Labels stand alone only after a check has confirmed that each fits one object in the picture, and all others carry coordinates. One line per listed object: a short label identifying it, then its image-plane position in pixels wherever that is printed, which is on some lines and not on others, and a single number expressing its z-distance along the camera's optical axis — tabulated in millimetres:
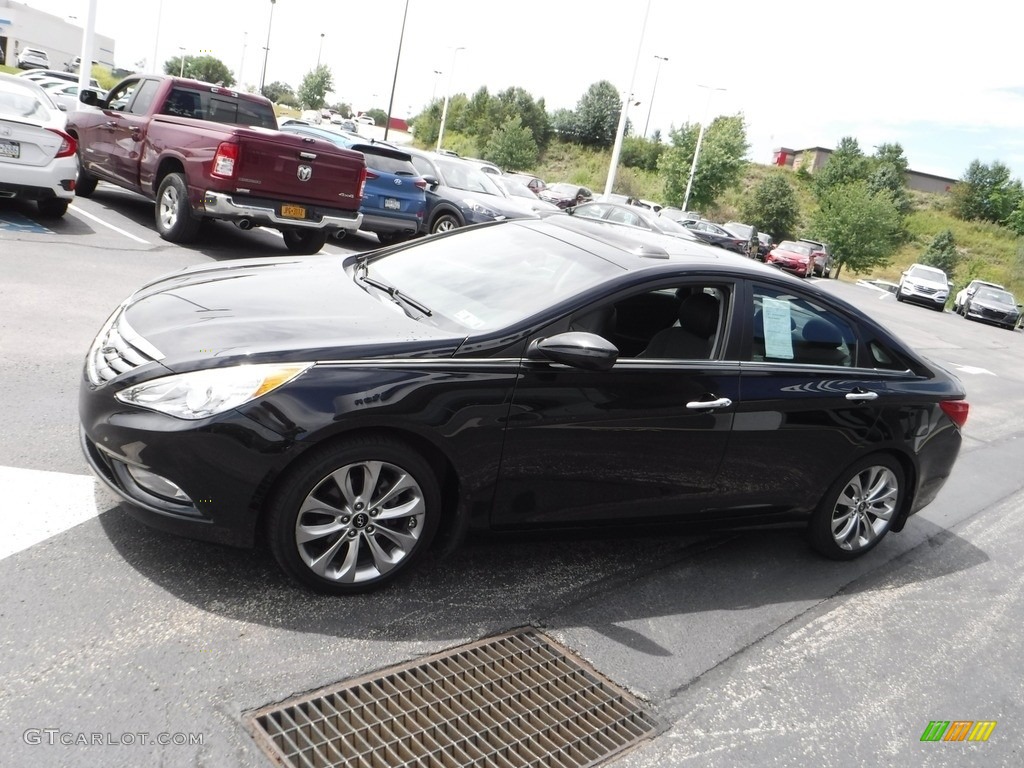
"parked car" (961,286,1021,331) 30938
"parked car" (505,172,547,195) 41928
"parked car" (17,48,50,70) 57781
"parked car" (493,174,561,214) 17984
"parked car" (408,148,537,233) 14551
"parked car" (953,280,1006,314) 32938
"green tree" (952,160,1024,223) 82312
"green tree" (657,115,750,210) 54406
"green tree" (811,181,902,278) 46656
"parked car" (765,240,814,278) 37125
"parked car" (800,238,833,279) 41875
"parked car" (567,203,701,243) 22359
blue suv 13696
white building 88812
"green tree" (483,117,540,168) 64375
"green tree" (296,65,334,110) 94750
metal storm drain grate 2791
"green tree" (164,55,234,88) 97875
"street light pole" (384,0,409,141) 50500
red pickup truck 9758
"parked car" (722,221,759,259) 38594
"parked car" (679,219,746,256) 32344
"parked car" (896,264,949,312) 33375
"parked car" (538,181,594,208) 40103
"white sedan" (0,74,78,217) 9766
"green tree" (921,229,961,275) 59531
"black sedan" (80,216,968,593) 3266
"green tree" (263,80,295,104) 110944
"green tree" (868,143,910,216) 77375
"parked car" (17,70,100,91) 28031
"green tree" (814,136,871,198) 79688
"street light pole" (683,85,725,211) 53844
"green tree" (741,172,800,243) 64125
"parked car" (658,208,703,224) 35406
